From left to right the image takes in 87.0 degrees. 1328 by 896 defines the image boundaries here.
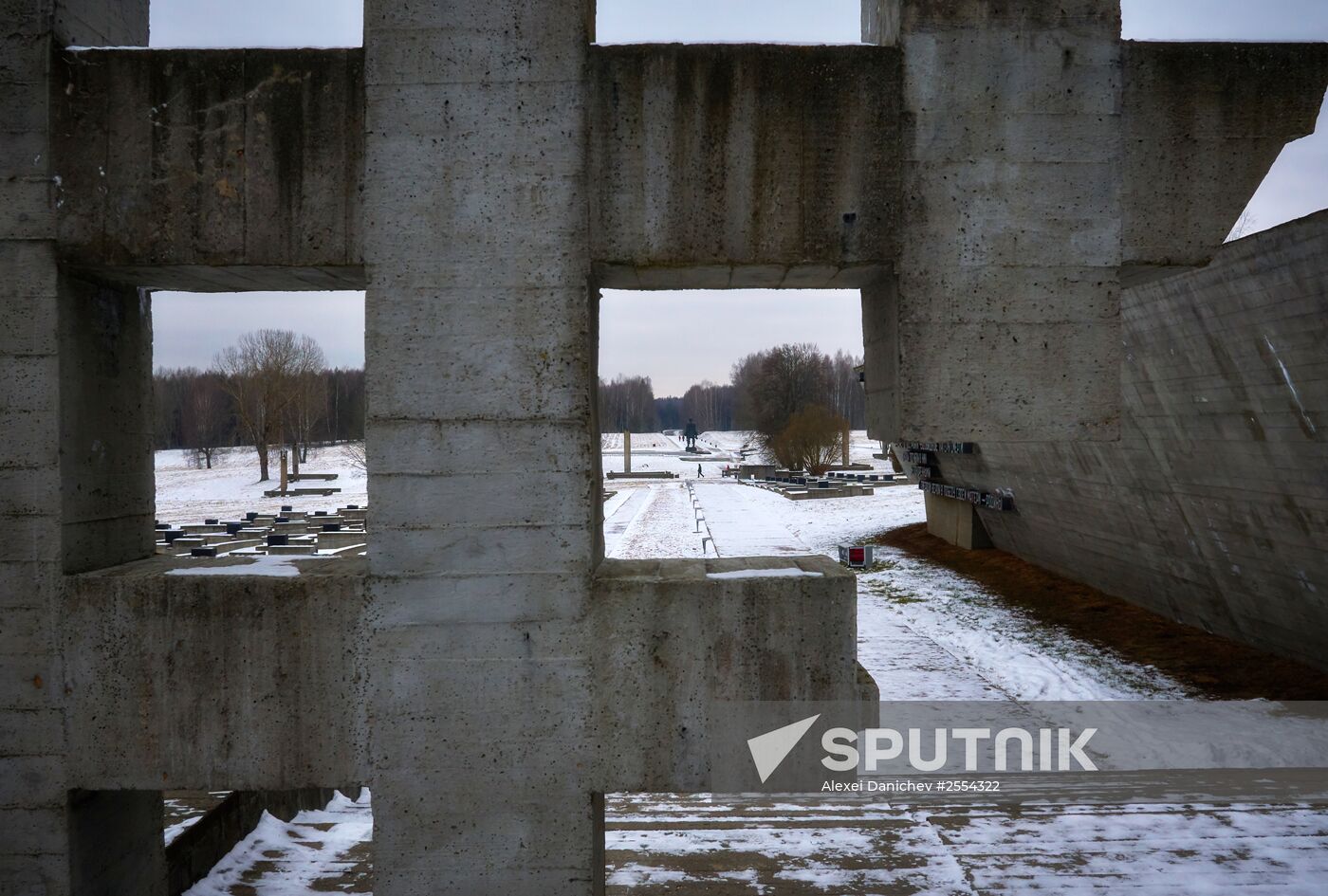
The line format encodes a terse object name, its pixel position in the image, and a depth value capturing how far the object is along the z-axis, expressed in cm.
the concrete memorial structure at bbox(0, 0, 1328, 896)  340
